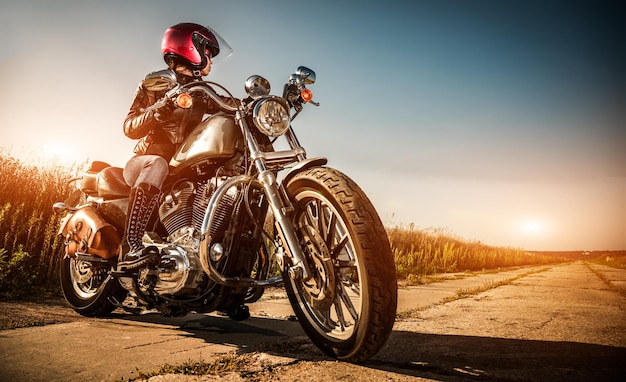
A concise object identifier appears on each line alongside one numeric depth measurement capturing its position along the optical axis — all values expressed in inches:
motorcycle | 68.6
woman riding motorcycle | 105.5
